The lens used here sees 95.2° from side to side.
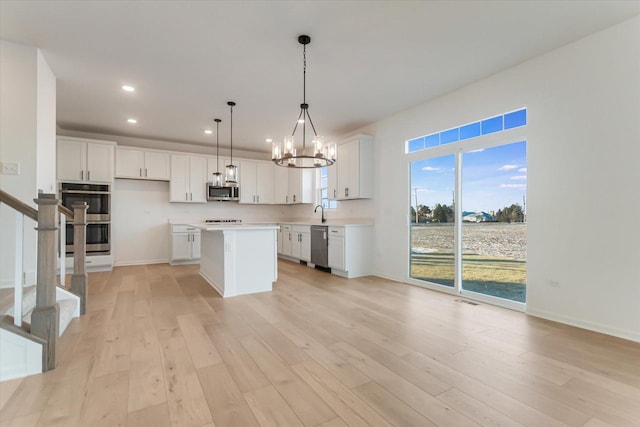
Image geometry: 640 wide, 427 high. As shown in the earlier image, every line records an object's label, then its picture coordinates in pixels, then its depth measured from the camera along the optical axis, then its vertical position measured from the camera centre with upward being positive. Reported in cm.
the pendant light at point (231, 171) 461 +68
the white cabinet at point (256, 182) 751 +86
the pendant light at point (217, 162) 498 +127
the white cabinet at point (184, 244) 638 -65
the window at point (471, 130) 358 +117
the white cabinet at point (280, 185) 795 +81
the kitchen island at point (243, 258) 406 -64
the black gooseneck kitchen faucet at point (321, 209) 702 +12
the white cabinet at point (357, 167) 553 +92
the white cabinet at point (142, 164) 615 +110
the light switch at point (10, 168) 305 +49
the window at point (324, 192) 695 +56
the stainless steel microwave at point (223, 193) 707 +52
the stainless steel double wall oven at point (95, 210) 548 +8
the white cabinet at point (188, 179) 667 +83
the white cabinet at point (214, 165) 705 +120
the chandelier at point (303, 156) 315 +77
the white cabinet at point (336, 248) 539 -63
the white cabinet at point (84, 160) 544 +105
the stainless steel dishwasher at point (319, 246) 579 -64
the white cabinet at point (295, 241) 648 -64
